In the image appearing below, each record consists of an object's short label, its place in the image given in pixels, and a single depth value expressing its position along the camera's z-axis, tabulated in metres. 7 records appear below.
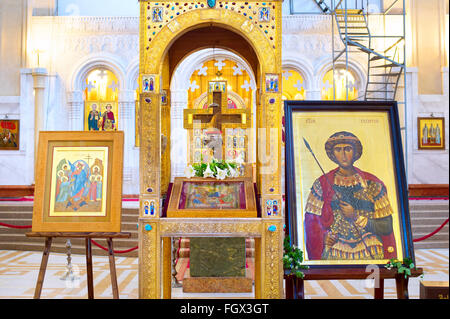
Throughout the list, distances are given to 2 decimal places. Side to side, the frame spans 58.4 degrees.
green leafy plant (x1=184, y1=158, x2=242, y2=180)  3.80
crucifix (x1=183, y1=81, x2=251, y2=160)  4.53
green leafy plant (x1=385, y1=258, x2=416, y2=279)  3.17
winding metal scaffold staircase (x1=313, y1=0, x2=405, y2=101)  10.38
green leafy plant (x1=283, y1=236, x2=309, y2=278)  3.24
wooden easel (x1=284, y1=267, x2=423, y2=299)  3.19
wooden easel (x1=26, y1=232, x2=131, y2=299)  3.32
